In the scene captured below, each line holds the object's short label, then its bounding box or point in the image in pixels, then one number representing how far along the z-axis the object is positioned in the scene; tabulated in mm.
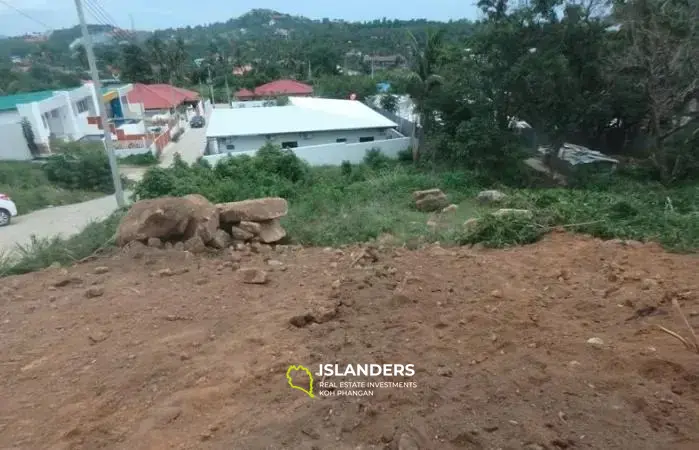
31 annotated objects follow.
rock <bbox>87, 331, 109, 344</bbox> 4082
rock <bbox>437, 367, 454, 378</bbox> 3152
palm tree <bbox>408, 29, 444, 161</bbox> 19938
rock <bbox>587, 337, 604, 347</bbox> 3395
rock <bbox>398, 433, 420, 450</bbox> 2441
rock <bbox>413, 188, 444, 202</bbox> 12055
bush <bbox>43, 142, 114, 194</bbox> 20641
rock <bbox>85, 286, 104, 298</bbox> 5031
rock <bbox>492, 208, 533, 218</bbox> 7116
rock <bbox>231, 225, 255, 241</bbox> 6855
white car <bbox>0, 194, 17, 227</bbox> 14825
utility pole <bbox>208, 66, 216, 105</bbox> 45412
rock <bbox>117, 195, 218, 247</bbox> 6516
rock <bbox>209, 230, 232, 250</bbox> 6589
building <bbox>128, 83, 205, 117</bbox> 37906
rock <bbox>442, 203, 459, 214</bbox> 10935
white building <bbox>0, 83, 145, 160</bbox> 24328
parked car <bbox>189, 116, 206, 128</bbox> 37000
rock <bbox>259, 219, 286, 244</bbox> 7051
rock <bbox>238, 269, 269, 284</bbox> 5166
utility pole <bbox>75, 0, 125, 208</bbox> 12945
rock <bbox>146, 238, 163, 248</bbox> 6469
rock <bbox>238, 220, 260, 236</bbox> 6939
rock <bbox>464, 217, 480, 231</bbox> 7022
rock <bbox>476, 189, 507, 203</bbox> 11780
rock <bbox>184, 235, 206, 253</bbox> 6375
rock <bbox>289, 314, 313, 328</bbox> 4082
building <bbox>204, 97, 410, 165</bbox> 22344
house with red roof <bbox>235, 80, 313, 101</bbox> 42250
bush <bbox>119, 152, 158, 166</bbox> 25094
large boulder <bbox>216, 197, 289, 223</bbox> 6992
